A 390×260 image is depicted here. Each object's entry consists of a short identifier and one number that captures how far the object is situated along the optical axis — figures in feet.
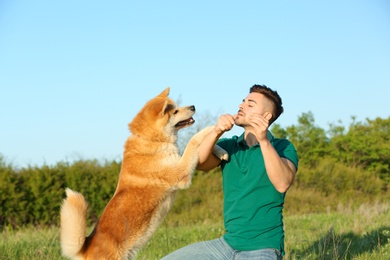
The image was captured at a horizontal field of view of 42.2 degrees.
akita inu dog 12.56
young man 11.22
